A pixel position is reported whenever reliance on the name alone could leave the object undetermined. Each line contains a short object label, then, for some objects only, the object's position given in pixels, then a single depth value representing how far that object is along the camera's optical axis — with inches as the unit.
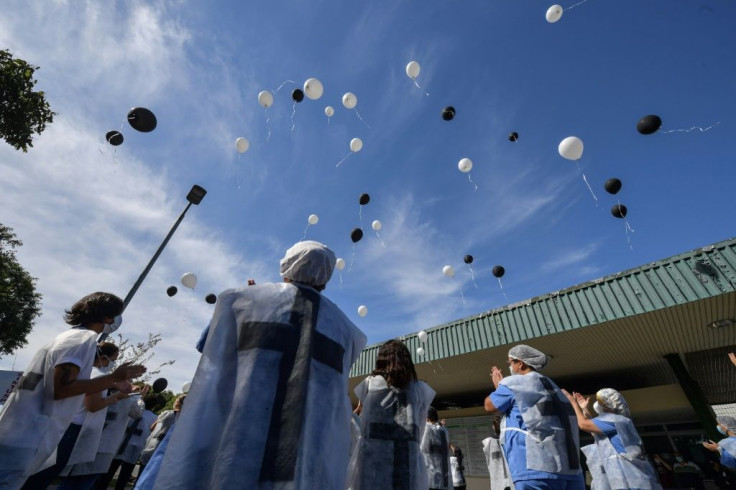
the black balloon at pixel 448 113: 291.3
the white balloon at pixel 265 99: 276.9
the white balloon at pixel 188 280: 316.2
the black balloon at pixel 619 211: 265.9
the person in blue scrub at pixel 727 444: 221.0
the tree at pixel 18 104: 337.1
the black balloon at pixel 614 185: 259.0
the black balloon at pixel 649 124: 211.8
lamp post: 218.1
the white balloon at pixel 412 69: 289.5
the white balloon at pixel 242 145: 282.8
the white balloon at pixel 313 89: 268.5
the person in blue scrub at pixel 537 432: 99.1
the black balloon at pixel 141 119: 198.7
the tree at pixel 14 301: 633.6
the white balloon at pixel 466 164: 323.6
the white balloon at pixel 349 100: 296.2
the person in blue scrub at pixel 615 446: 138.6
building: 264.8
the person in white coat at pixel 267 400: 52.3
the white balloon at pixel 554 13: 231.3
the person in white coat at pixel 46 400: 72.4
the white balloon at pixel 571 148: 241.3
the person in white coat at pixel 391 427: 90.6
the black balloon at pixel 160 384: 246.4
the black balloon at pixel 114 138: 213.6
